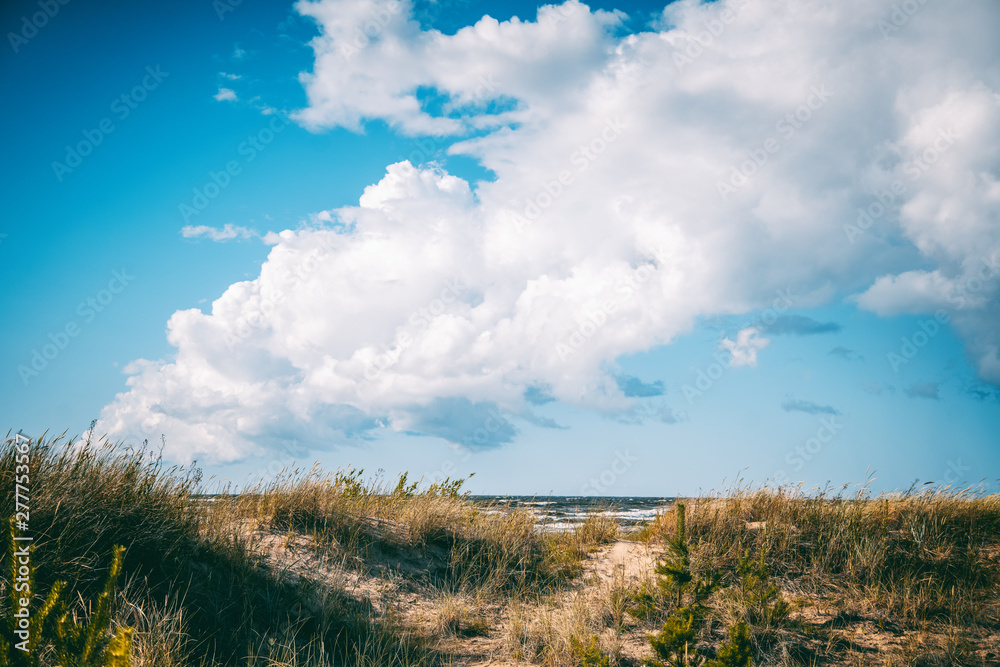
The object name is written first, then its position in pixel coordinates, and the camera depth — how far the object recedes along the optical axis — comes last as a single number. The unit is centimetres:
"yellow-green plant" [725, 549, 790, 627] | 695
